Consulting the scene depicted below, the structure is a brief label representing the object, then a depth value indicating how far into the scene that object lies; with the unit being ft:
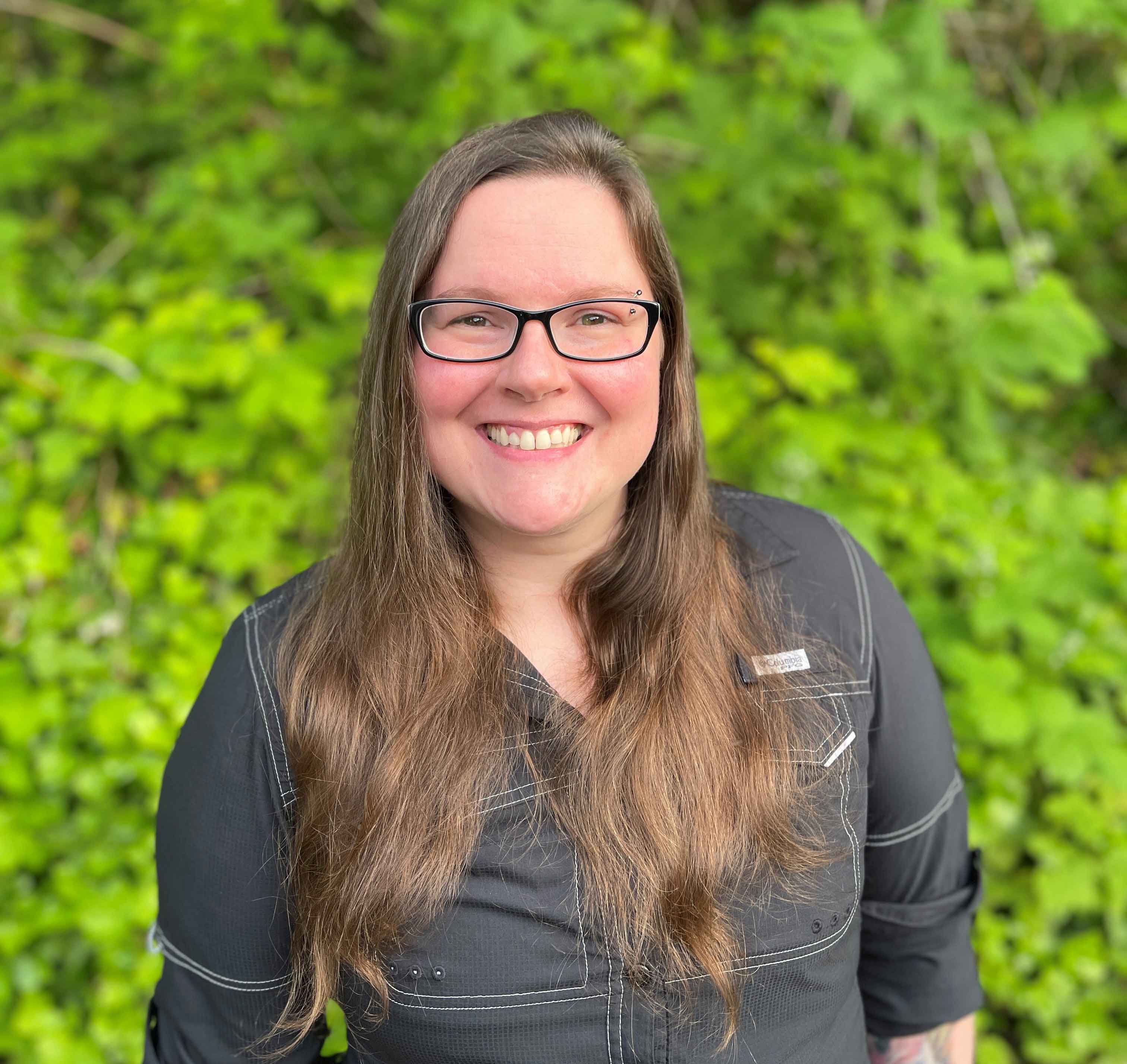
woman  4.00
